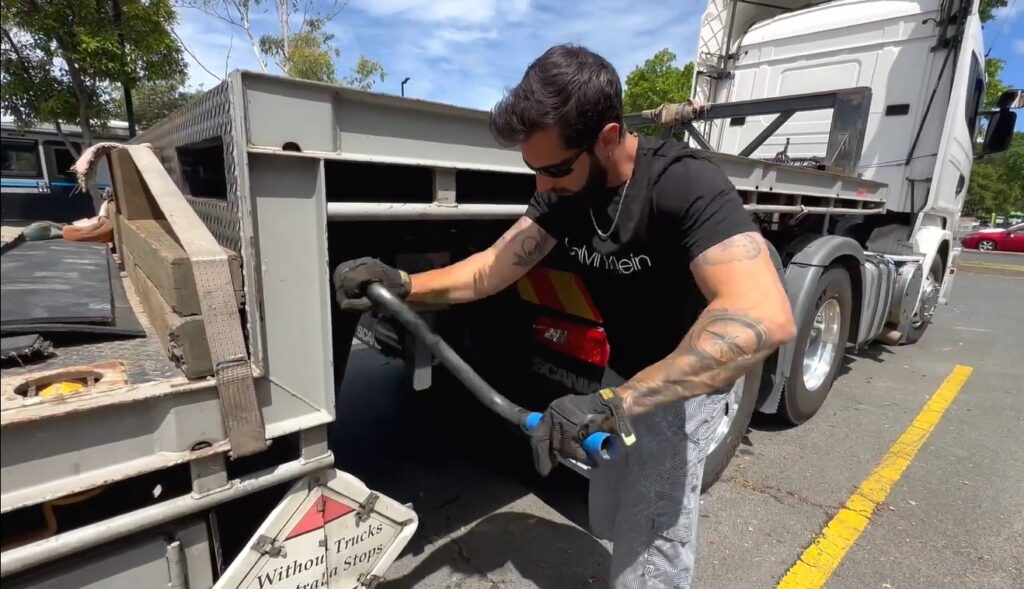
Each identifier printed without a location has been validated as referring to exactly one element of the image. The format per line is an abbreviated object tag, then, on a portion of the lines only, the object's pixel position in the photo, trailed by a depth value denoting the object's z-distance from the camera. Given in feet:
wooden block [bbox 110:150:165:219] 7.10
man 4.38
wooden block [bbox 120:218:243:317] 4.08
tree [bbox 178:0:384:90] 54.70
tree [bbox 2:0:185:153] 27.35
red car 63.77
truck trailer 3.76
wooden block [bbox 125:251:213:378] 3.99
